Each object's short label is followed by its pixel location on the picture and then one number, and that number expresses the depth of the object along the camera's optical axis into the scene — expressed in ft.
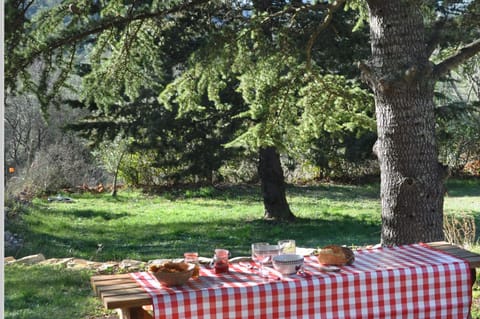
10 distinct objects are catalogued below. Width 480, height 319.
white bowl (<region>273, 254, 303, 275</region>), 10.63
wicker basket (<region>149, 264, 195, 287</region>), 10.11
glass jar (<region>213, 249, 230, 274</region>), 11.05
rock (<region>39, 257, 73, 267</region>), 23.42
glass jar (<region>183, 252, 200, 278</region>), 10.62
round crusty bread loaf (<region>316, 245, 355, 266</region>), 11.19
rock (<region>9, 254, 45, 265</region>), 23.78
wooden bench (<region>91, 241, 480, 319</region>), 9.54
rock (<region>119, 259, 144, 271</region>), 22.17
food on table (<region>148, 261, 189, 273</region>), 10.32
